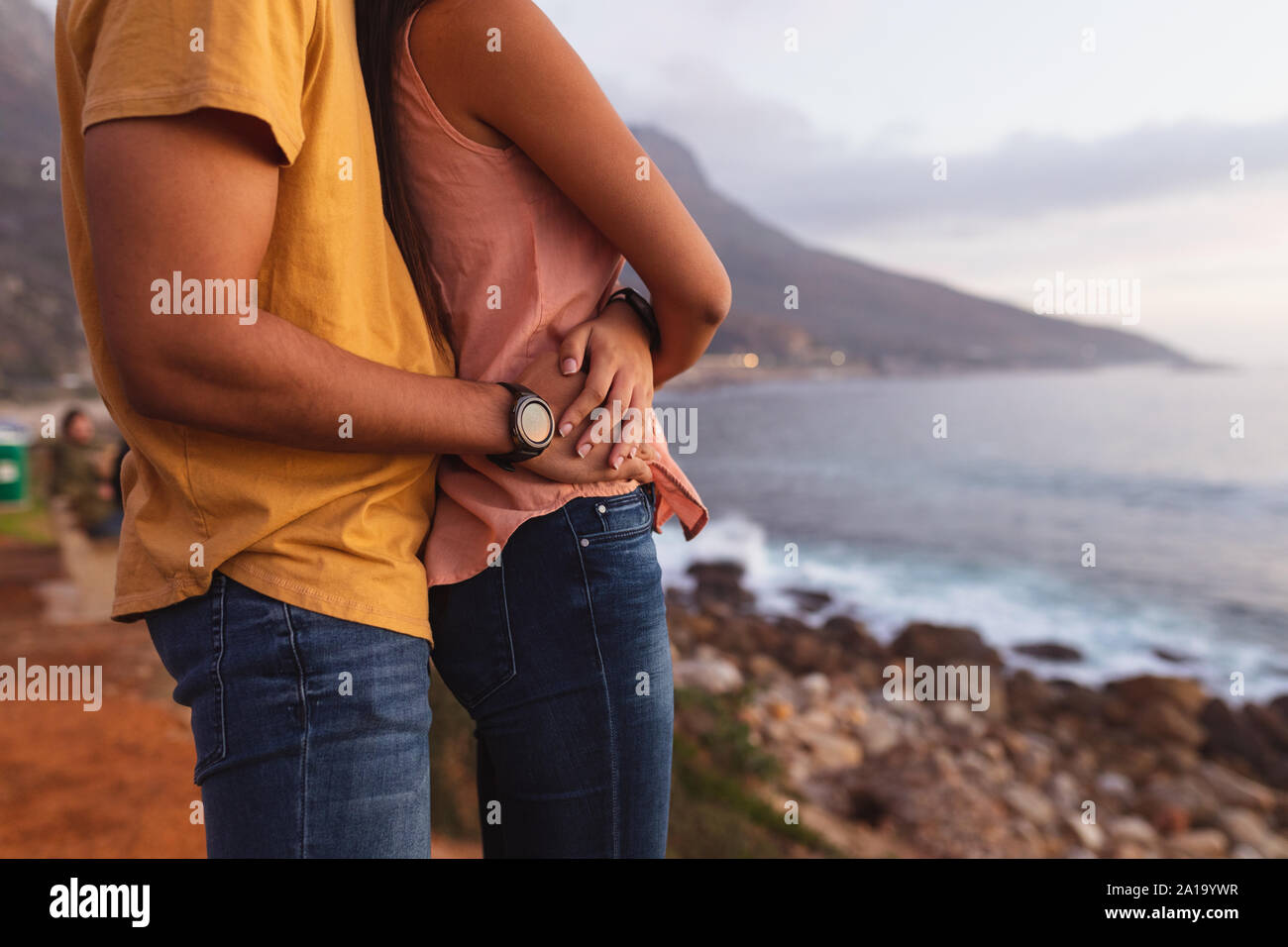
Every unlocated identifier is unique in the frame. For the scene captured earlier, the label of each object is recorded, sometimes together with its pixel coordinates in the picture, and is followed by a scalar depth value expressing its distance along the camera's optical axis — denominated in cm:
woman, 103
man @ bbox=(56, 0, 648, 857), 78
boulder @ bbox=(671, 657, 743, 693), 975
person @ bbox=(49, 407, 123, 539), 1013
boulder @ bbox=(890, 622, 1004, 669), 1180
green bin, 1055
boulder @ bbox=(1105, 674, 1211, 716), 1000
